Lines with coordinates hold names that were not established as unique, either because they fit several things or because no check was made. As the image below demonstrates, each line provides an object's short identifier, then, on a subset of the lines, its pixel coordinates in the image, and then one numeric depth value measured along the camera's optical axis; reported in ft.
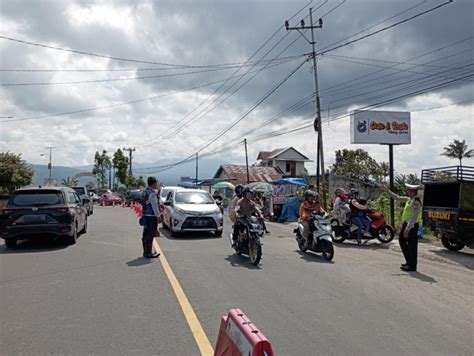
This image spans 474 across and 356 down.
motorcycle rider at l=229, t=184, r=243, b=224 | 35.27
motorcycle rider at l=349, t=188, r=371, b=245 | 45.01
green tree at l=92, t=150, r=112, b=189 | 257.14
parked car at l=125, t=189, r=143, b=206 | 133.47
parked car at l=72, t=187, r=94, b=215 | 89.84
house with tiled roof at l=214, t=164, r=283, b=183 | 197.87
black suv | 38.14
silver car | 47.57
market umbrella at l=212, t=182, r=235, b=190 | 124.51
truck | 37.91
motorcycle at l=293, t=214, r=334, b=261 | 34.40
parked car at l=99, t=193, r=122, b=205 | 152.76
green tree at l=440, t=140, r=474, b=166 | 205.26
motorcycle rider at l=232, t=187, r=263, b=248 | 34.60
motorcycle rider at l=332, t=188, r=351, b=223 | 45.44
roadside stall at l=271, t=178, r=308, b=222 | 79.97
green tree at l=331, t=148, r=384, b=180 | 167.94
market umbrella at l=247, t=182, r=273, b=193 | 94.92
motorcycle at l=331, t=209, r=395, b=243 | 46.24
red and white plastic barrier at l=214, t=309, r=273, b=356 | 9.17
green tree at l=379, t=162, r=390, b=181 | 160.36
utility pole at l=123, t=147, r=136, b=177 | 241.04
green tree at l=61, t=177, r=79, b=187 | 224.66
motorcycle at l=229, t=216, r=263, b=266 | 31.01
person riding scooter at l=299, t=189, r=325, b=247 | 37.06
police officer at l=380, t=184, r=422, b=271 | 30.48
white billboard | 68.54
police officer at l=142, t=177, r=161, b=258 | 34.17
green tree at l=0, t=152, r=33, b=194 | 110.22
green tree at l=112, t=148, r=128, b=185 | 234.79
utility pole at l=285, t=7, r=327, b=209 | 80.89
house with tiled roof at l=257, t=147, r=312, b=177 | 230.07
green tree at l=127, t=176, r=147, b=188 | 237.86
